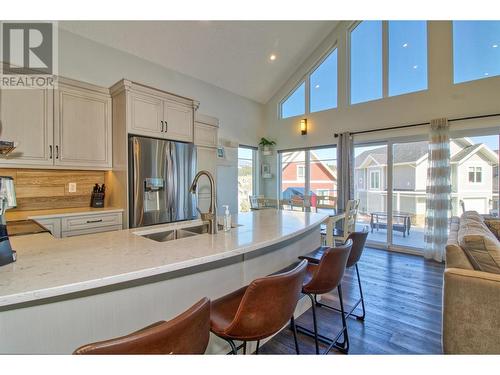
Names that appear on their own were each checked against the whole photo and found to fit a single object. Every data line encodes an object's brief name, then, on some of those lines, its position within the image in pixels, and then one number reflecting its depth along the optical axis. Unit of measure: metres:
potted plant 5.96
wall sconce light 5.44
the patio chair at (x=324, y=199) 4.20
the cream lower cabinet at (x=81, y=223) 2.46
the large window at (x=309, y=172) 5.25
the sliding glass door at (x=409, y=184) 3.74
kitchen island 0.92
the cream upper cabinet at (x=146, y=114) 2.92
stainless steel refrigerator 2.88
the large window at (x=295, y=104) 5.61
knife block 3.07
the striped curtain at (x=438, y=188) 3.86
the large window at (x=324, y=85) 5.12
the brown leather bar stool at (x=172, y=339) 0.65
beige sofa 1.42
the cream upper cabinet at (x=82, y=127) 2.72
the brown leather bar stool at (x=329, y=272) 1.55
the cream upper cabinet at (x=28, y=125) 2.42
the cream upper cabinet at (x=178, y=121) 3.25
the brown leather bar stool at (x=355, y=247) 1.98
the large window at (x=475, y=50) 3.60
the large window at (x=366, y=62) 4.57
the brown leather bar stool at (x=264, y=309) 1.05
